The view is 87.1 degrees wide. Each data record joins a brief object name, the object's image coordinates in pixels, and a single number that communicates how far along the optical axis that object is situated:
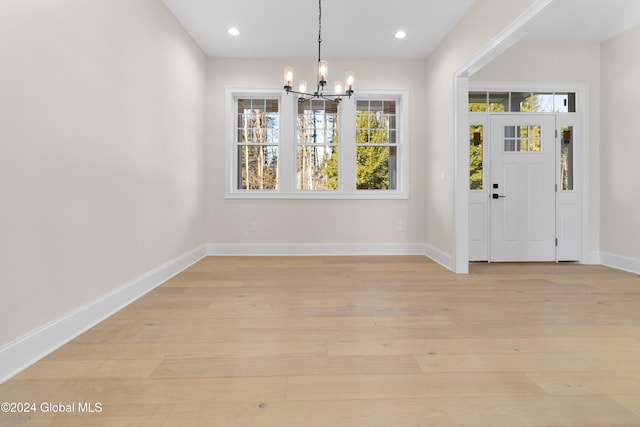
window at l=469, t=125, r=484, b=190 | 4.75
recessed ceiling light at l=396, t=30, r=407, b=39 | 4.27
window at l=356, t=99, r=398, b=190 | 5.31
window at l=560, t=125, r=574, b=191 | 4.71
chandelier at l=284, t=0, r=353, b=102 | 3.40
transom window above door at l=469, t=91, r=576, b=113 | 4.73
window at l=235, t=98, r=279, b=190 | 5.27
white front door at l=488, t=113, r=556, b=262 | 4.72
